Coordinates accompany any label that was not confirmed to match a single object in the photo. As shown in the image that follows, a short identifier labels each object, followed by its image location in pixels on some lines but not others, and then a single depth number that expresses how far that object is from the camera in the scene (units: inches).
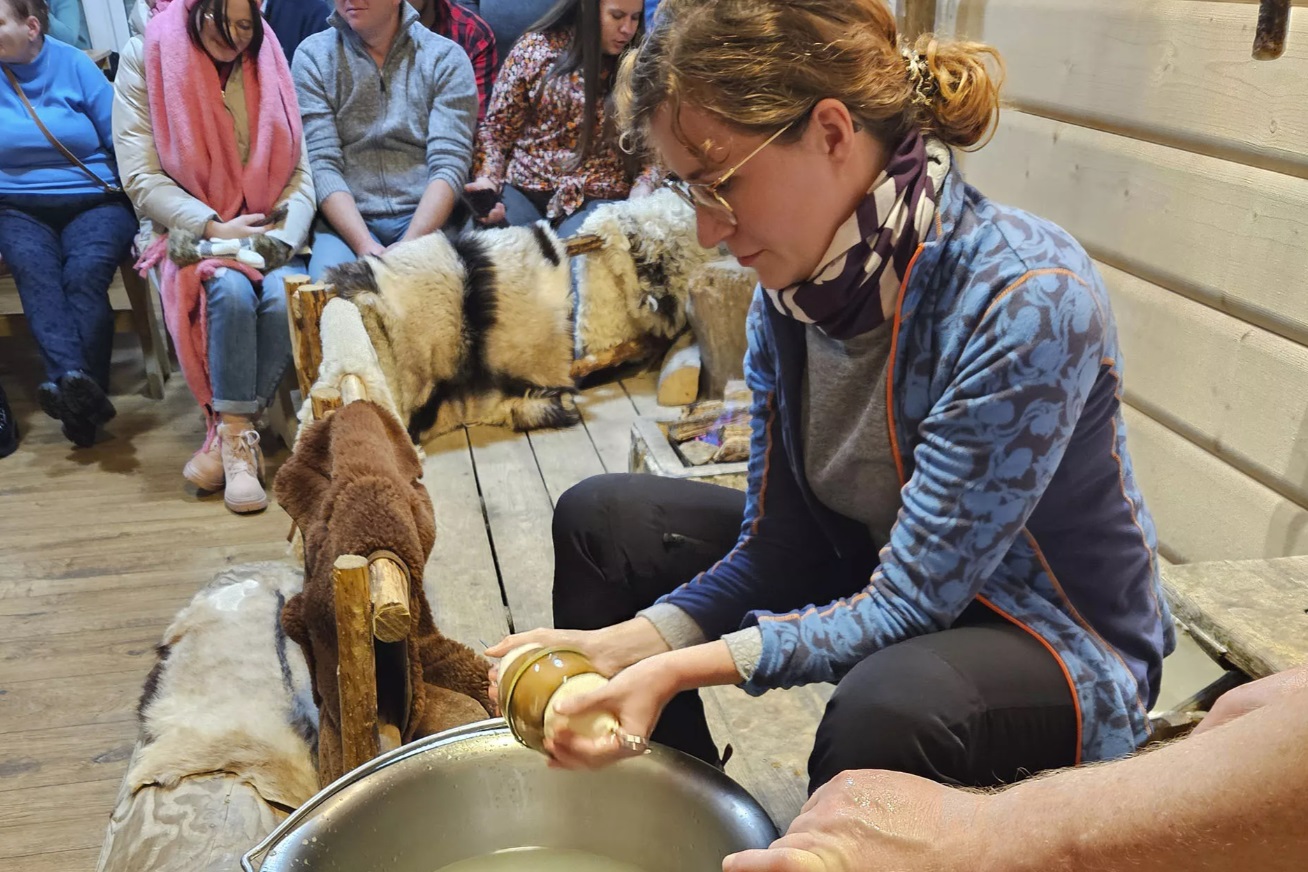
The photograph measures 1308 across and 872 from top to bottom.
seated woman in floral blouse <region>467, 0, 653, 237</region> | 126.6
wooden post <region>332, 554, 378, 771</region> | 47.3
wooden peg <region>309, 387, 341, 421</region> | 70.4
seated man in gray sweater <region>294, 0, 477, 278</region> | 123.8
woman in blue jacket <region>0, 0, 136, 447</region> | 124.2
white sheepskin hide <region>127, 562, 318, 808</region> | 62.6
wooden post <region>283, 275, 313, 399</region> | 87.7
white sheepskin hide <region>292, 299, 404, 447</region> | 75.0
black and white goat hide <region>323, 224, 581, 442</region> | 105.3
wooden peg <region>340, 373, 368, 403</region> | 71.2
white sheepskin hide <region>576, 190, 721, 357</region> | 122.2
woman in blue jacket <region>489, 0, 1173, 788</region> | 37.9
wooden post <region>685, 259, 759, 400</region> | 119.0
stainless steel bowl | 38.3
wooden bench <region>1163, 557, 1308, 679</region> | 51.6
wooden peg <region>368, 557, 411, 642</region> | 48.8
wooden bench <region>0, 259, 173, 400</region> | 133.3
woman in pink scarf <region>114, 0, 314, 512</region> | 112.5
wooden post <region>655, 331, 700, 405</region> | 122.4
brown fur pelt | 54.6
